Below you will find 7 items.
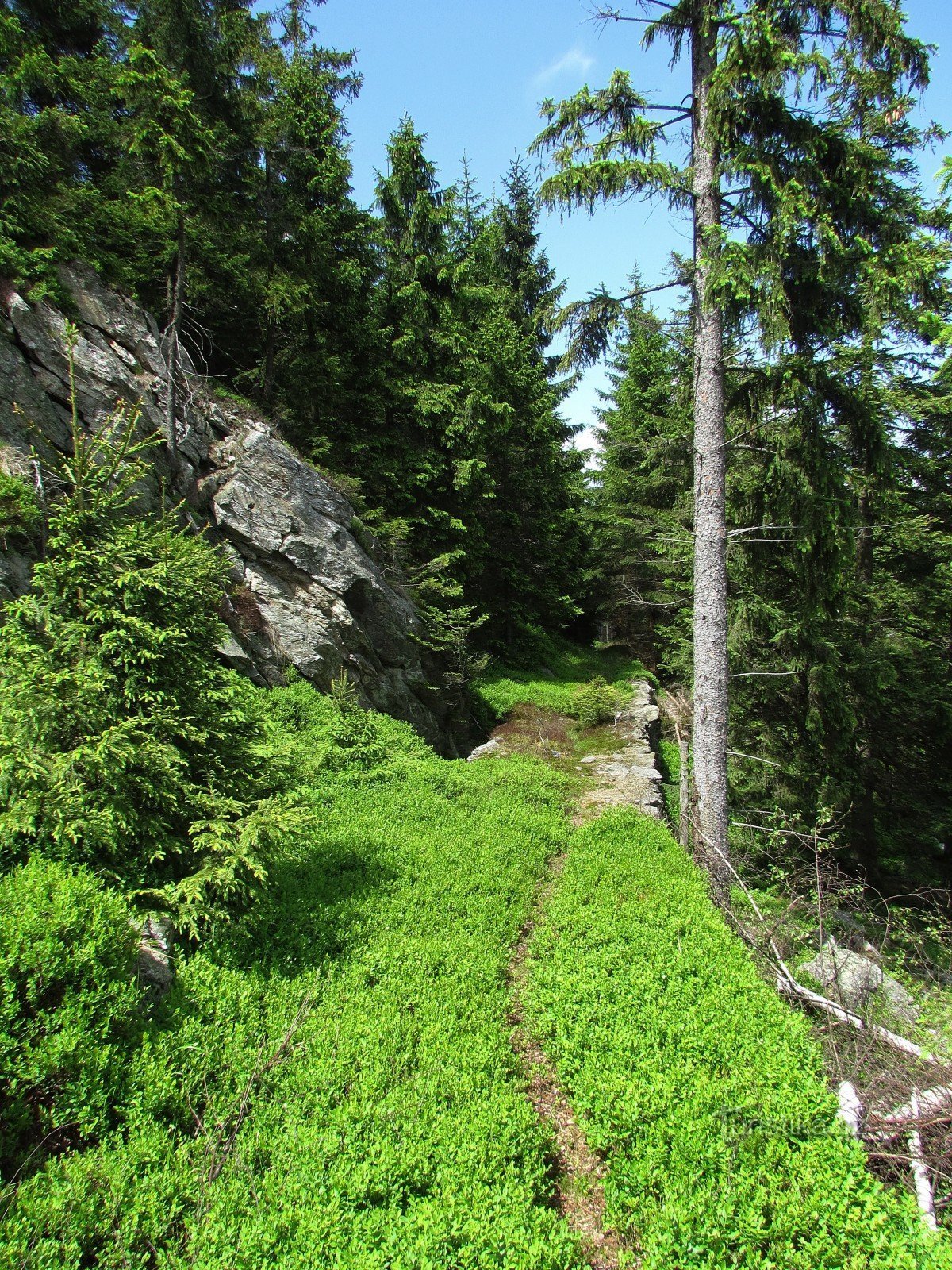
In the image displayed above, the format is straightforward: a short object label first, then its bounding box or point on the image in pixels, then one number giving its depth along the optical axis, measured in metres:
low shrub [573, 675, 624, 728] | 15.43
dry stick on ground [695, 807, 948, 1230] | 3.49
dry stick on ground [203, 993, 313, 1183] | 3.37
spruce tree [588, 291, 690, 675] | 19.93
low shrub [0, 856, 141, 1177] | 3.27
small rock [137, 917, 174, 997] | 4.29
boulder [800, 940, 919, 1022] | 5.32
